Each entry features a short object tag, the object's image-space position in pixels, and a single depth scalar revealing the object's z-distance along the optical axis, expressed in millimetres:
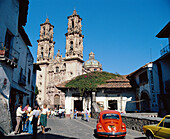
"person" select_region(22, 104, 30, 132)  10459
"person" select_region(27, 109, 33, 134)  10058
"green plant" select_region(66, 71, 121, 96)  23000
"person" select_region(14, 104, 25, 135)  9282
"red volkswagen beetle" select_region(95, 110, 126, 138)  8430
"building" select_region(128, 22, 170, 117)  16938
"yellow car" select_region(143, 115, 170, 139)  6348
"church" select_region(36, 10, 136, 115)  40781
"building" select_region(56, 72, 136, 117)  22641
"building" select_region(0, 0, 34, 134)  9101
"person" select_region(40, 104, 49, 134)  9769
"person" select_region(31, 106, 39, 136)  8909
